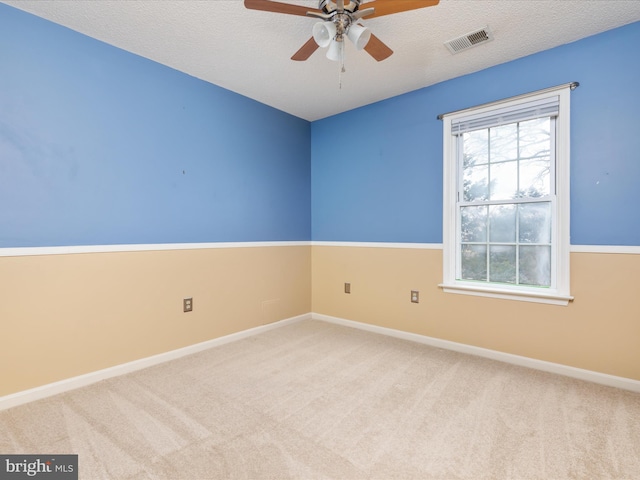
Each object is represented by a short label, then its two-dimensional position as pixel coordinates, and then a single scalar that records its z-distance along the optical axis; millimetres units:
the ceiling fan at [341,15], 1666
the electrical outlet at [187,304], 2883
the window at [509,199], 2498
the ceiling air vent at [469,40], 2283
